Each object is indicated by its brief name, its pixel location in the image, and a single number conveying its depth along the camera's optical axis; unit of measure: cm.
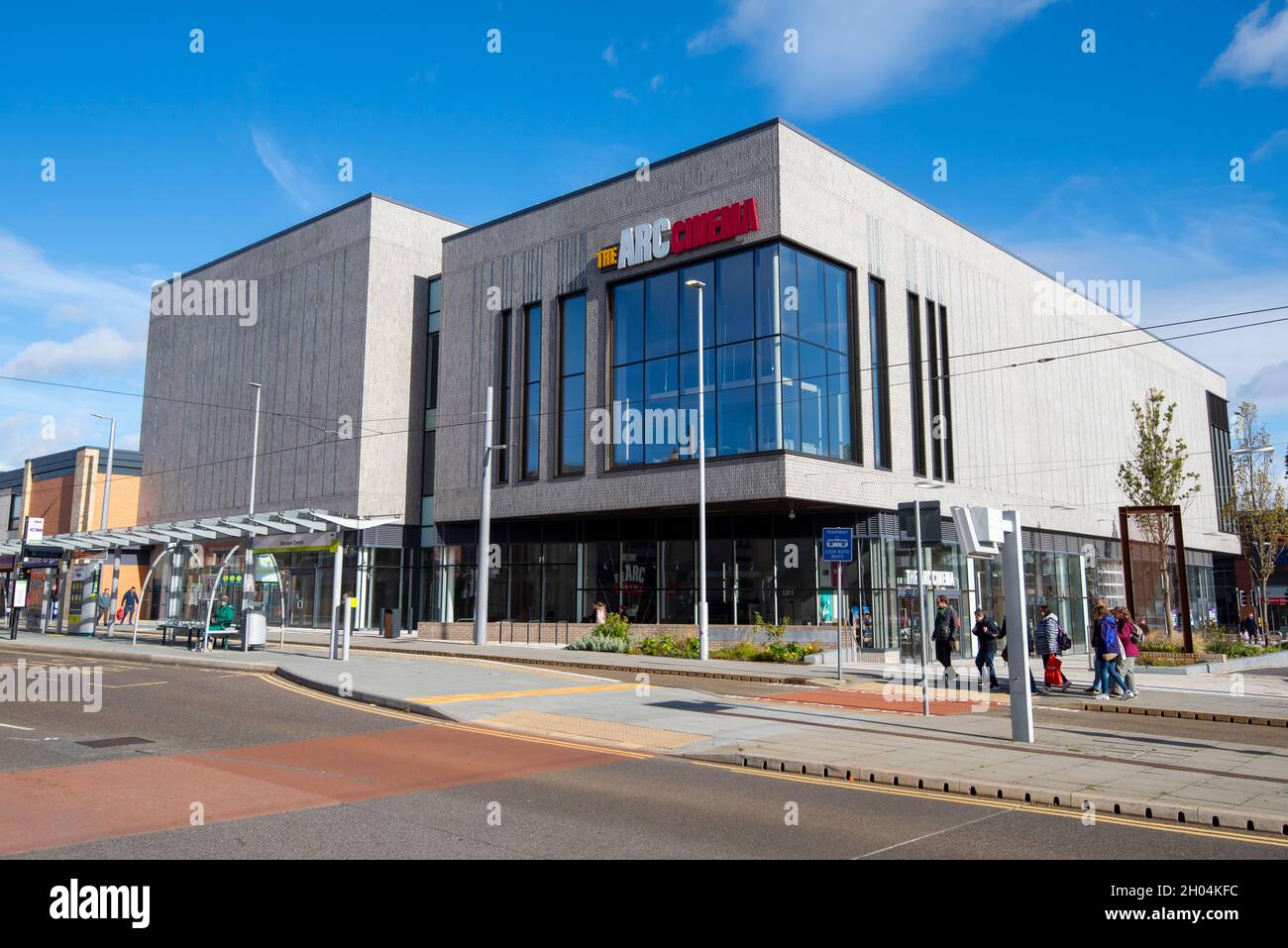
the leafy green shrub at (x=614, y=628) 3116
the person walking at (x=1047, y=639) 2041
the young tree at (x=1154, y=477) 3650
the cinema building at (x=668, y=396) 3152
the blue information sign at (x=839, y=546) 2227
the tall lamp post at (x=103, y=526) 3436
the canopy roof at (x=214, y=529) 2683
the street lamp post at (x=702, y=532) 2778
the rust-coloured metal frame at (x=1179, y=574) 2677
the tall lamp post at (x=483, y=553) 3241
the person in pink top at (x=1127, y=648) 1867
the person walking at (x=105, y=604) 4047
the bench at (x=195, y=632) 2736
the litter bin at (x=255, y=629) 2712
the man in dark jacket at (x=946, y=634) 2036
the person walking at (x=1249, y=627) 4344
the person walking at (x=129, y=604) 4737
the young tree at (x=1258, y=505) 4538
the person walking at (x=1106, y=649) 1822
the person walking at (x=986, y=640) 2025
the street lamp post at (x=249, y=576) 2742
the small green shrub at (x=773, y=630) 2864
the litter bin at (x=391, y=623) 3678
